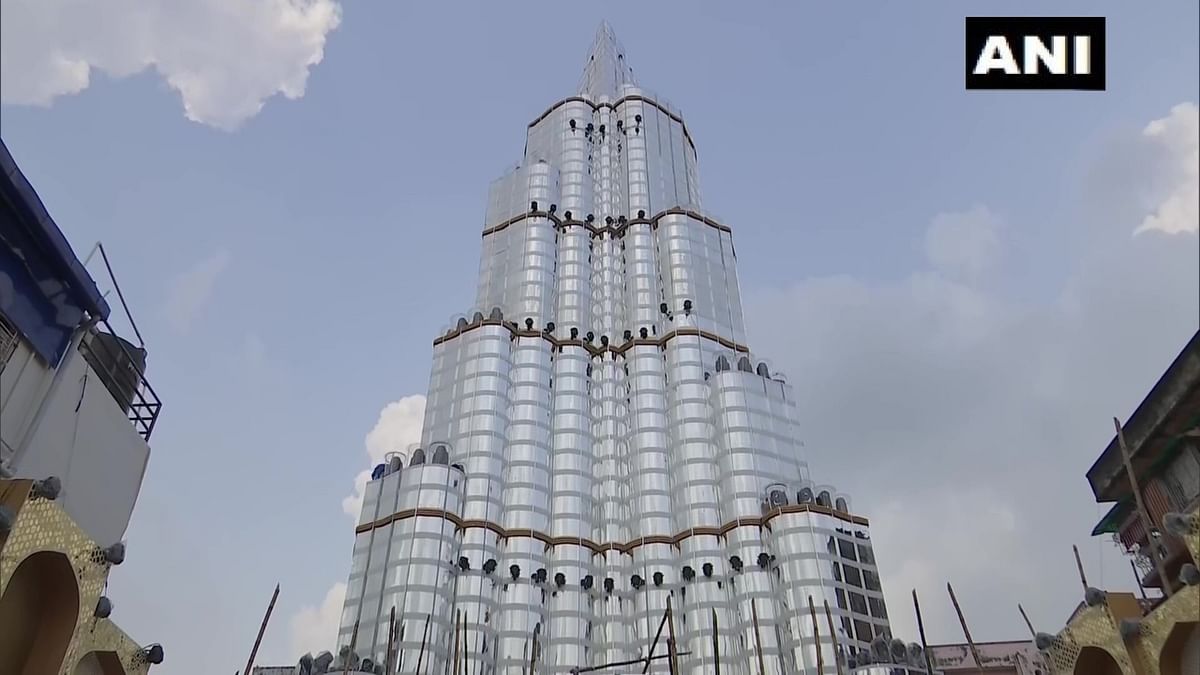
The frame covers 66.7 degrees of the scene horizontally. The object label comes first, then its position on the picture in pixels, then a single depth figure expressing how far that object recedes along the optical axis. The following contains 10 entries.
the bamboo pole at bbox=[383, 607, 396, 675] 27.93
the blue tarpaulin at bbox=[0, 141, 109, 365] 14.40
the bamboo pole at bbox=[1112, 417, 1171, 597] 16.81
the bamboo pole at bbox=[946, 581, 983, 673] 23.33
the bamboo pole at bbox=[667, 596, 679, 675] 25.78
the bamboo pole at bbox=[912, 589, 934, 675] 23.65
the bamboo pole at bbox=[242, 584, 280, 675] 21.98
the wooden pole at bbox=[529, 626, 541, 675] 37.66
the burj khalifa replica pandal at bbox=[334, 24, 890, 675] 38.06
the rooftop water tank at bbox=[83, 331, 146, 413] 18.00
